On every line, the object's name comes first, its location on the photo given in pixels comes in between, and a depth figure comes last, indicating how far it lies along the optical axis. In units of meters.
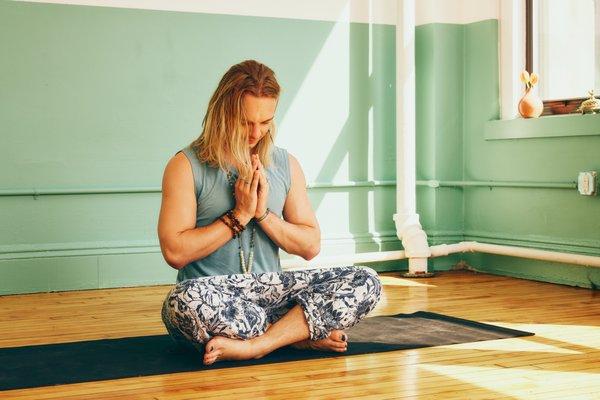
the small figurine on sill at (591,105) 4.50
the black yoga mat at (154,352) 2.69
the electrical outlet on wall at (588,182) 4.45
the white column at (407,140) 5.09
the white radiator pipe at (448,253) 4.55
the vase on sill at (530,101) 4.82
